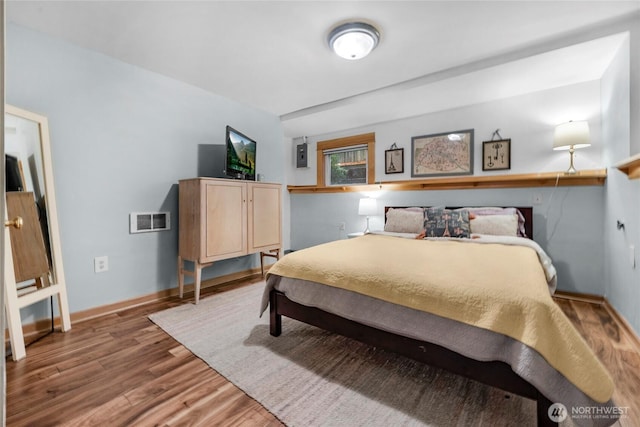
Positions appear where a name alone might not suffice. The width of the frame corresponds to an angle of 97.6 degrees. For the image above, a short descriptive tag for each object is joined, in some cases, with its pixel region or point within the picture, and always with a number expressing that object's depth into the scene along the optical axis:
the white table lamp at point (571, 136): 2.57
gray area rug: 1.27
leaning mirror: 1.82
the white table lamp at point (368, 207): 3.81
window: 4.20
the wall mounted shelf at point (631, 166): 1.70
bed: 1.06
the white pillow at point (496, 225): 2.74
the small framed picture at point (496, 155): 3.15
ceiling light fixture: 2.04
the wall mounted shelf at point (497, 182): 2.68
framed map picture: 3.40
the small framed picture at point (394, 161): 3.87
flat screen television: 3.02
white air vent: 2.62
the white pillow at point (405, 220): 3.18
